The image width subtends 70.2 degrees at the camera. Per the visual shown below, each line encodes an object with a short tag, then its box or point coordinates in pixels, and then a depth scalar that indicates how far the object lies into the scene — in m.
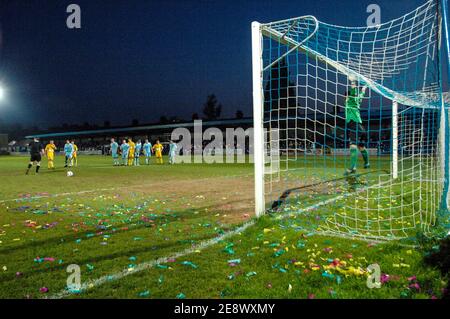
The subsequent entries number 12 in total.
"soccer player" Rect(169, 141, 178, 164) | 25.78
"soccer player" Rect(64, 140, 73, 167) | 20.59
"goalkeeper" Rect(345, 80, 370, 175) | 7.79
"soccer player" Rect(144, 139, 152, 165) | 26.66
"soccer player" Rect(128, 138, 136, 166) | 24.35
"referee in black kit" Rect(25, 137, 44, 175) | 16.31
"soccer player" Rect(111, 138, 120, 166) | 24.48
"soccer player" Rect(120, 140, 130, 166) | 23.39
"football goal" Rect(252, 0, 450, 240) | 4.84
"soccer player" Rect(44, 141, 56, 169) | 20.27
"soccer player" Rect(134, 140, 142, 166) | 23.74
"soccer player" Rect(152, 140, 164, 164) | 27.72
